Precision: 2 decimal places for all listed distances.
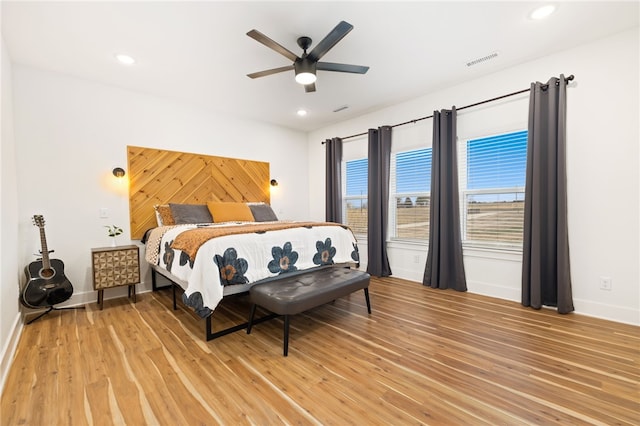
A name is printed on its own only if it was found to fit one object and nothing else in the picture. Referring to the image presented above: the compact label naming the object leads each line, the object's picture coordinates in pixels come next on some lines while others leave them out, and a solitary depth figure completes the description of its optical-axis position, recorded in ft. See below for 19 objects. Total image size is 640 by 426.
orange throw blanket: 7.38
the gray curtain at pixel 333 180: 16.07
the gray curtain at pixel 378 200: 13.66
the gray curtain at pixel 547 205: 8.73
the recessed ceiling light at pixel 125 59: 8.87
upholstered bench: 6.73
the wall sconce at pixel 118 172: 11.15
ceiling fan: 6.98
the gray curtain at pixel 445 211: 11.24
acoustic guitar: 8.48
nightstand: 9.65
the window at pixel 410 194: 12.89
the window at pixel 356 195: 15.69
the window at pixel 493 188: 10.17
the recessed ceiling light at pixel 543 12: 6.95
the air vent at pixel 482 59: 9.19
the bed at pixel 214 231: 7.32
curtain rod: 8.73
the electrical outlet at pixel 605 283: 8.34
